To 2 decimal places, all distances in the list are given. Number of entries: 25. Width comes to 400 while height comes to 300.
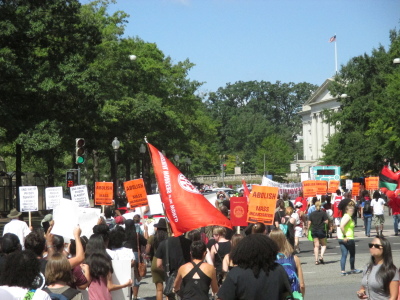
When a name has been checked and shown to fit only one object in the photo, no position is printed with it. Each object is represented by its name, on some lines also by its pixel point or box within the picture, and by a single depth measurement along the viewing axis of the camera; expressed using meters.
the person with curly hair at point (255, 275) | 6.64
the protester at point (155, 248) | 12.42
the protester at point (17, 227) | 14.91
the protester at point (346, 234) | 18.30
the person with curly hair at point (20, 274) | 6.08
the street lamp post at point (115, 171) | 37.53
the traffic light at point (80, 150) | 21.14
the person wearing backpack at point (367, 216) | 31.95
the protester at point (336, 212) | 31.36
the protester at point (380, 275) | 8.00
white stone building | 148.25
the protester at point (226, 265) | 11.24
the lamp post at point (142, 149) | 49.41
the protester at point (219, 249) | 12.57
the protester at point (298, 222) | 24.71
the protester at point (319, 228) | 21.70
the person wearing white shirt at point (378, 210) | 30.25
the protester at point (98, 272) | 8.66
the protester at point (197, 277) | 9.08
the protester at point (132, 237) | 16.20
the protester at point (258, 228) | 12.37
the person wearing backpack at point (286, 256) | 8.93
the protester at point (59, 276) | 7.17
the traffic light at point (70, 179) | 22.38
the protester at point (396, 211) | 28.95
